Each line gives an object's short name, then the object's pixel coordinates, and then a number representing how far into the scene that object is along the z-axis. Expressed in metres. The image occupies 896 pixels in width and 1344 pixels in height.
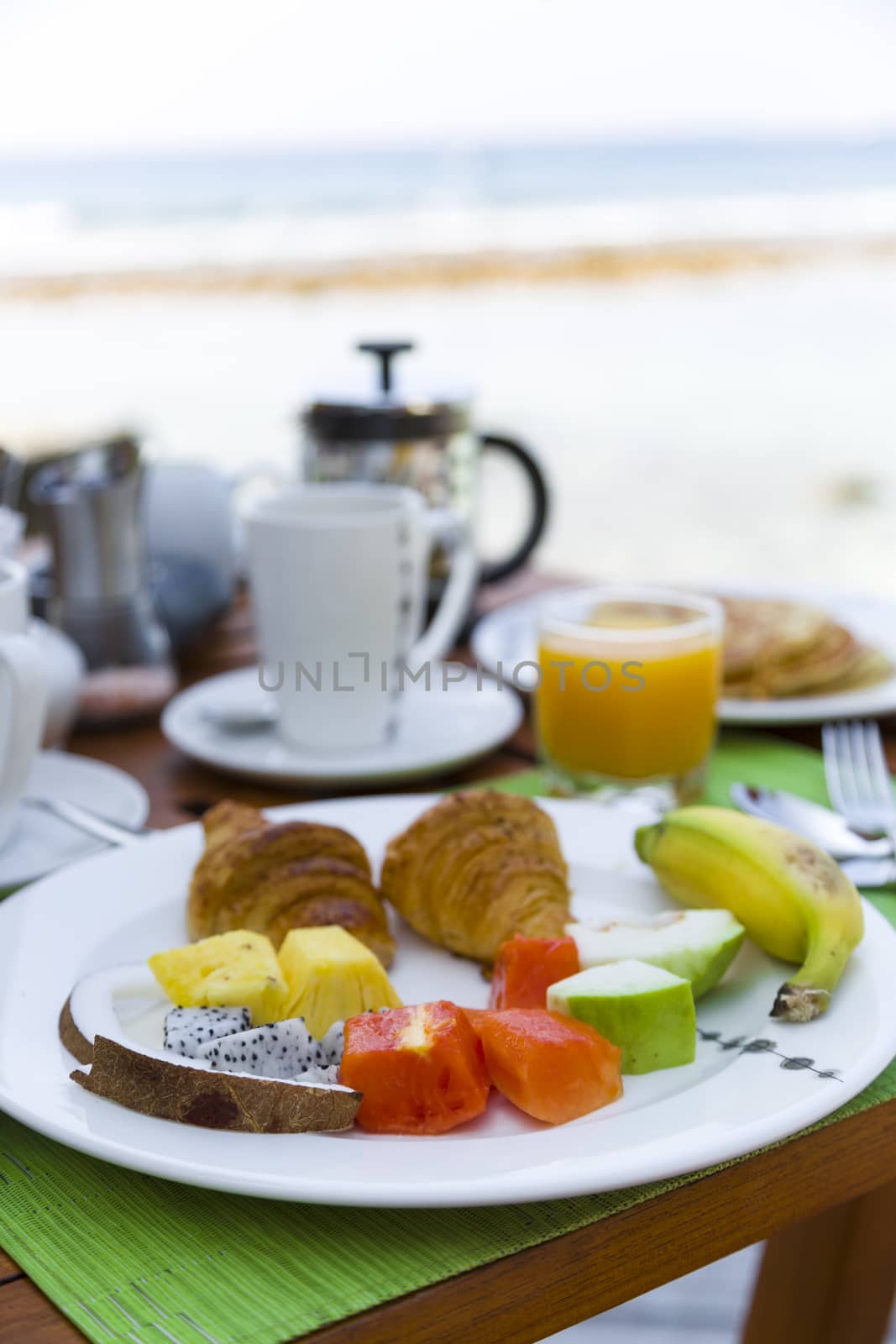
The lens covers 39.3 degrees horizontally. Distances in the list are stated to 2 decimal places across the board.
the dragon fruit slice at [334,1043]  0.57
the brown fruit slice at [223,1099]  0.51
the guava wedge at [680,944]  0.65
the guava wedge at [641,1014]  0.58
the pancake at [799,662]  1.23
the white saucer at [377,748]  1.05
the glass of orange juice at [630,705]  1.04
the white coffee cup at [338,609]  1.08
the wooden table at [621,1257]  0.47
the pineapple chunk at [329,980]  0.62
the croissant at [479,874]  0.73
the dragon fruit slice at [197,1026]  0.57
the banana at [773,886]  0.64
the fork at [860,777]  0.96
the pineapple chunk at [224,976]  0.60
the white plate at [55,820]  0.87
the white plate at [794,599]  1.17
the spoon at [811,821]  0.87
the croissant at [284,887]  0.72
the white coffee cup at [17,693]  0.85
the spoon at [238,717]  1.13
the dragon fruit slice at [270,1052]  0.55
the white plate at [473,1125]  0.48
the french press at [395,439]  1.37
